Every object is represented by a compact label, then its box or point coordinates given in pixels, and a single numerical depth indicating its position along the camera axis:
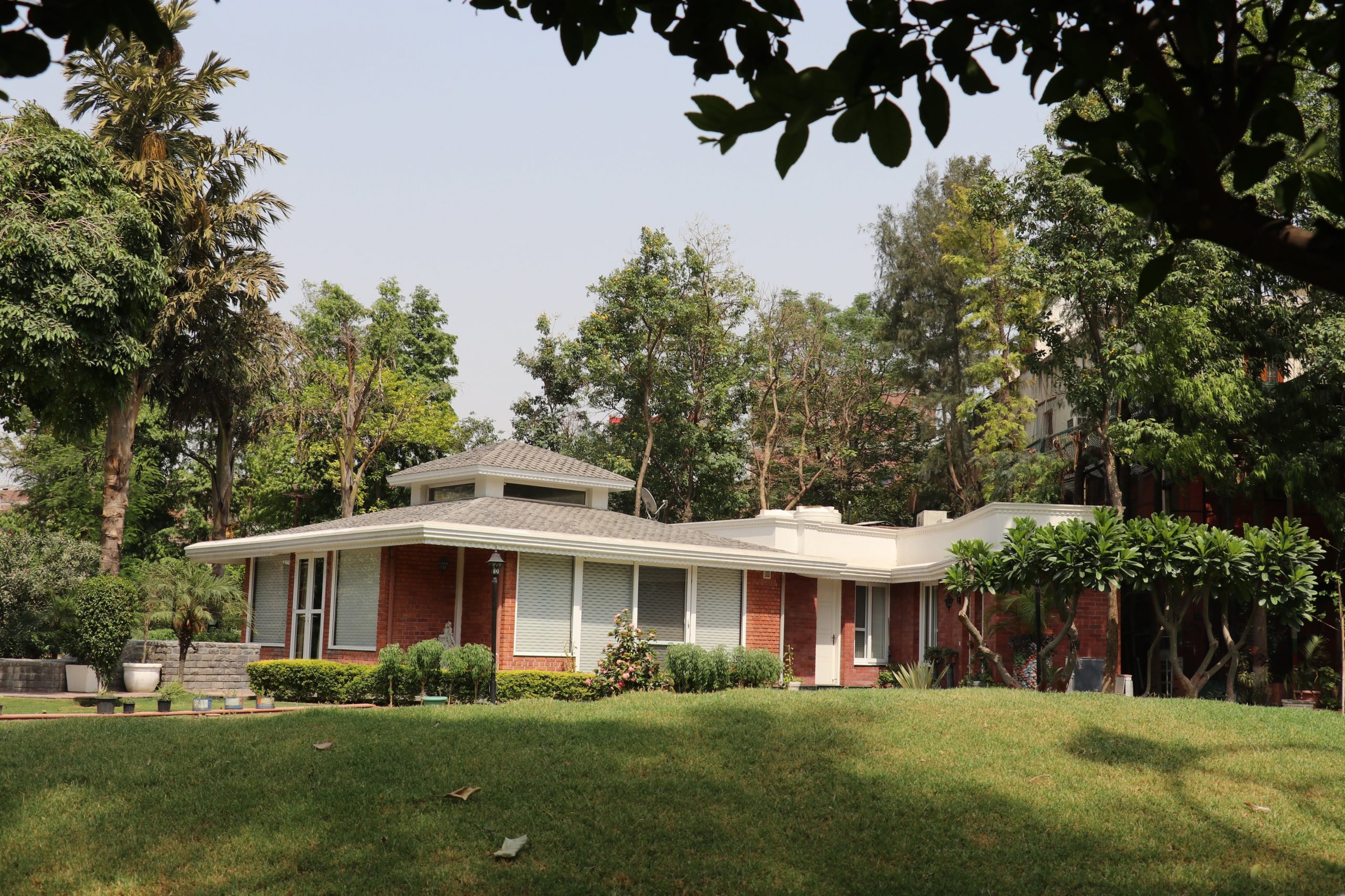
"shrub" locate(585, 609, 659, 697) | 17.98
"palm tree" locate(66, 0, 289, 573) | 26.64
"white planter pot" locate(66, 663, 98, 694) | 23.16
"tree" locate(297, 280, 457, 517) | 34.59
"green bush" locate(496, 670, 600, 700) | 18.03
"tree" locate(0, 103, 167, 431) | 21.09
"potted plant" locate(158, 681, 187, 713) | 21.61
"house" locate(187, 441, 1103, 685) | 19.86
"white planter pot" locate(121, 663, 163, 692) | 22.81
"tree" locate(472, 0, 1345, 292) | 2.85
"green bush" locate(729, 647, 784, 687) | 18.69
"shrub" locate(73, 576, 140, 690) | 22.08
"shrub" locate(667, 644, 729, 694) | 17.88
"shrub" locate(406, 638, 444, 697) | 17.30
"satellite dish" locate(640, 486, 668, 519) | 31.14
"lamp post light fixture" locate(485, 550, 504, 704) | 17.00
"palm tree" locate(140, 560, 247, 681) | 20.81
